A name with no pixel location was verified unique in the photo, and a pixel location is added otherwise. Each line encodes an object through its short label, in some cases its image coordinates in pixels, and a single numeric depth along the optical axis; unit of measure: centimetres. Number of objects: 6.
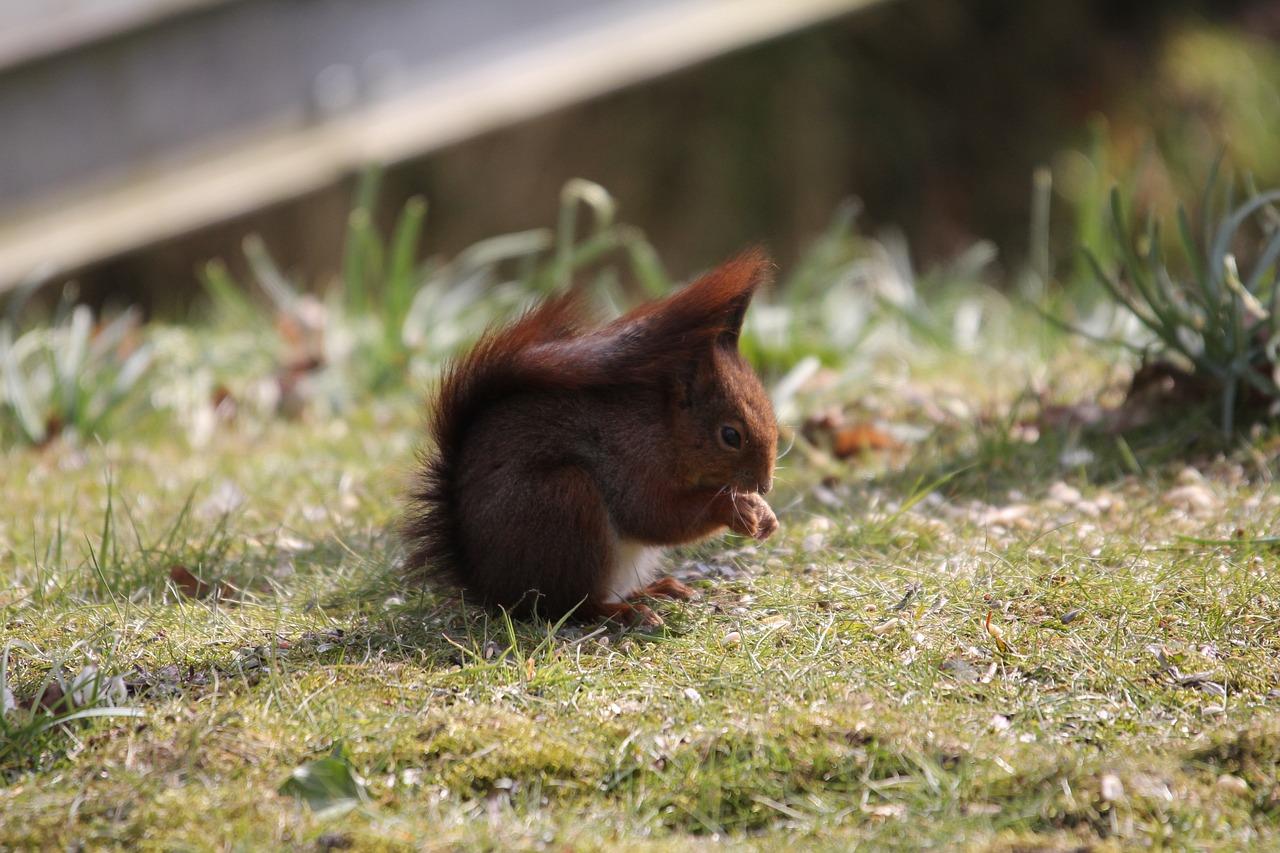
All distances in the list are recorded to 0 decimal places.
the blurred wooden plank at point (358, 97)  1095
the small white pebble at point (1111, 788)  349
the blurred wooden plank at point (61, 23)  1006
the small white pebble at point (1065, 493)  574
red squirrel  445
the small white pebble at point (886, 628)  448
